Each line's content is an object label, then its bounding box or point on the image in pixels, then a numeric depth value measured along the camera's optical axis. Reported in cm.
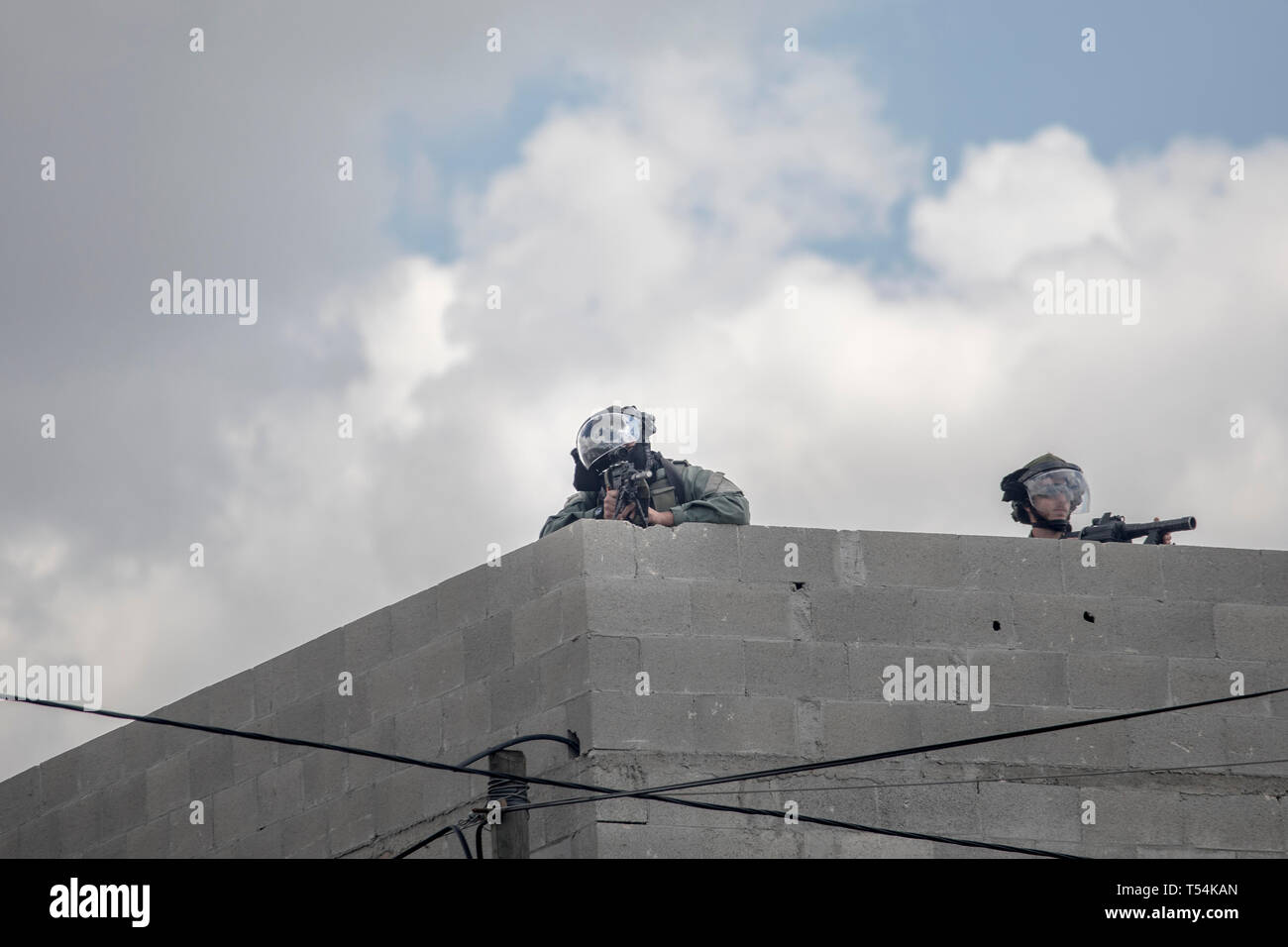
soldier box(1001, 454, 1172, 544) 1371
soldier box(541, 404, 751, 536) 1291
